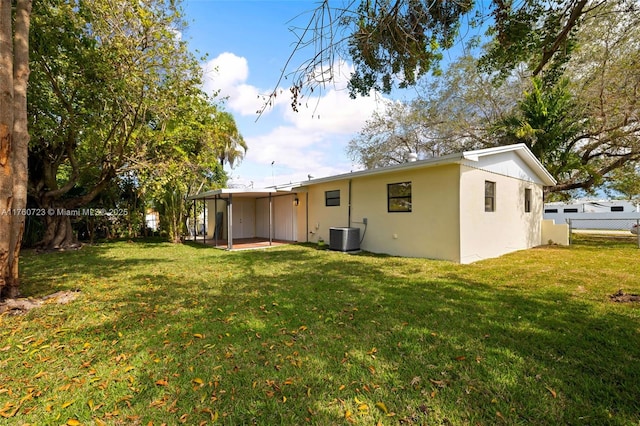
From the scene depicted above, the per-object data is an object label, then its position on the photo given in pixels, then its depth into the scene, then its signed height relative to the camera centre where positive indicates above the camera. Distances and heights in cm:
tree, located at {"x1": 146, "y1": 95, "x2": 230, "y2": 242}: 938 +251
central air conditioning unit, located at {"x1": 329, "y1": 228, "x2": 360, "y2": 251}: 995 -74
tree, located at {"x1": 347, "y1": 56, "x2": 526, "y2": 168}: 1614 +584
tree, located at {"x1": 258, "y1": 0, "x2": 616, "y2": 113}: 315 +229
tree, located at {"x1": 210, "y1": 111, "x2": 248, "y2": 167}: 2279 +593
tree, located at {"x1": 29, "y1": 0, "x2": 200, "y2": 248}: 666 +351
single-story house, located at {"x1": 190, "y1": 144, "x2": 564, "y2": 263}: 804 +36
